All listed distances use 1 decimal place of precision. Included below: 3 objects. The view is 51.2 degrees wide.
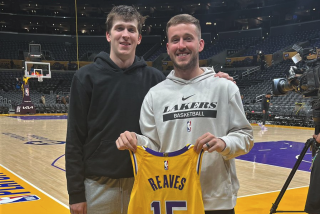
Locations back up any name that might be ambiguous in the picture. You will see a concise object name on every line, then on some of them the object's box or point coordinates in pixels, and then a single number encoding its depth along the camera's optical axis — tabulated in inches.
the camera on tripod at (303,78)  108.2
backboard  921.5
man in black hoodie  82.7
